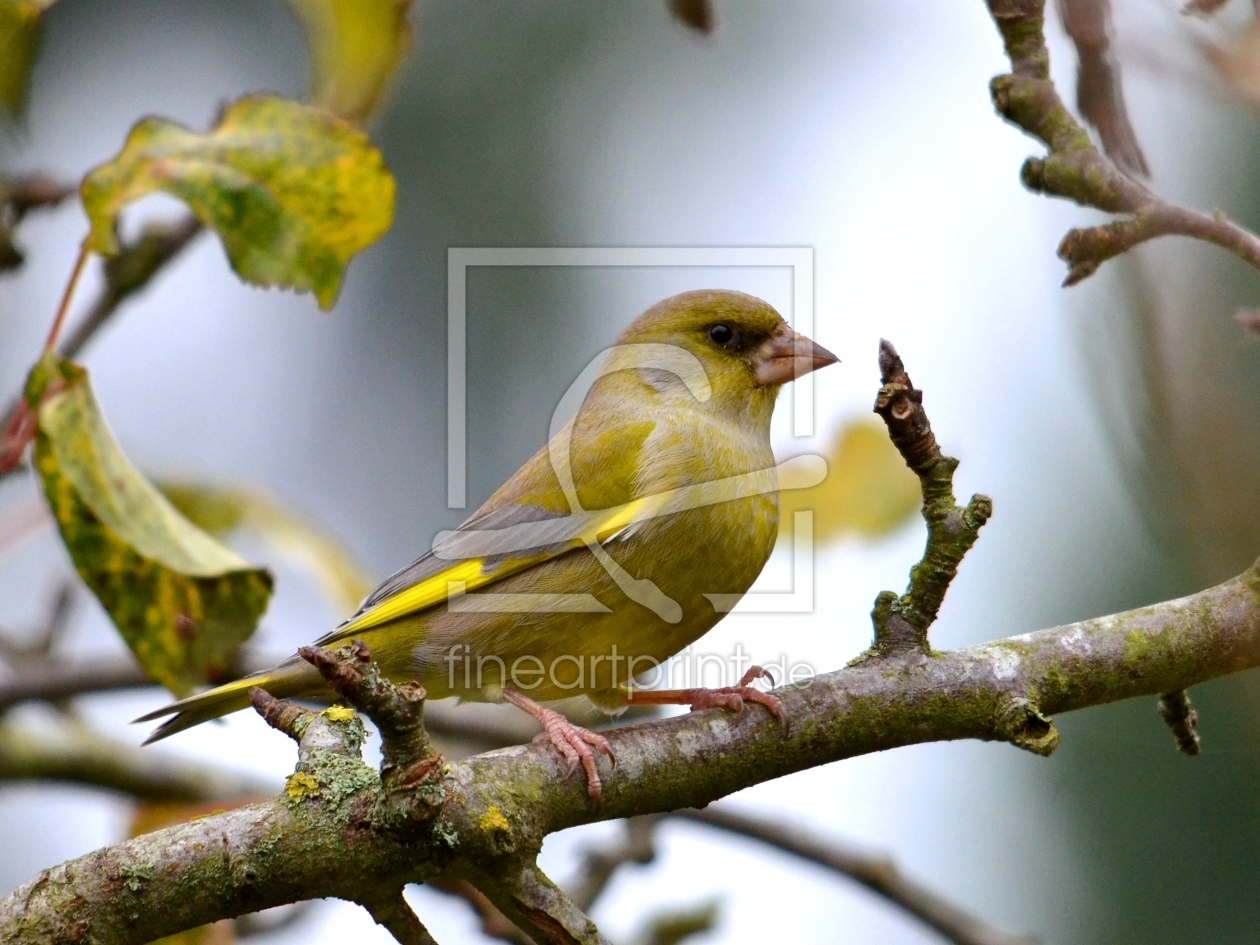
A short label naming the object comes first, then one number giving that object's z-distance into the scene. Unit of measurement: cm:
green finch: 687
